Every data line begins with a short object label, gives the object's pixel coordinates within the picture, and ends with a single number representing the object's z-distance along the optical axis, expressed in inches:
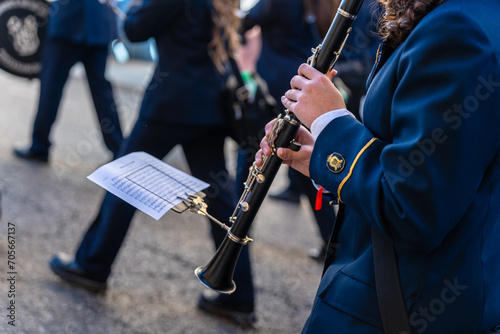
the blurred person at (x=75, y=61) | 175.2
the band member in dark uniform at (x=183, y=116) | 111.9
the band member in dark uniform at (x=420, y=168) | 43.3
